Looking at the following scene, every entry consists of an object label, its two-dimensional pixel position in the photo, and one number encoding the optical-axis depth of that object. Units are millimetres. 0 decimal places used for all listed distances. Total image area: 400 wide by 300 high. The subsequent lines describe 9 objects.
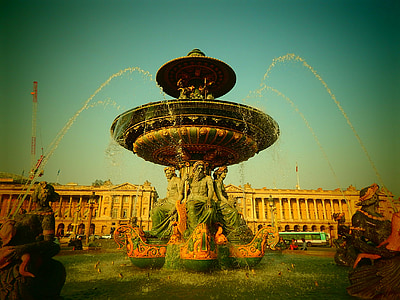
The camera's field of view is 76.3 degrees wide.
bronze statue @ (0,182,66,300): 2488
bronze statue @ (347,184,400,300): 3205
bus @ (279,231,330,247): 37062
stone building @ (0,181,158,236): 68250
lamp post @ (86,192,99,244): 18886
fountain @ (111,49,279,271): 6273
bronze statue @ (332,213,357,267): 6941
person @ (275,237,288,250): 18709
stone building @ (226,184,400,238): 70500
